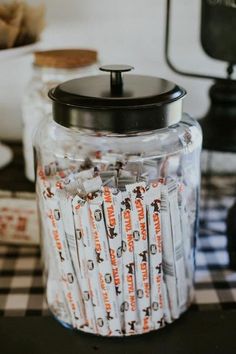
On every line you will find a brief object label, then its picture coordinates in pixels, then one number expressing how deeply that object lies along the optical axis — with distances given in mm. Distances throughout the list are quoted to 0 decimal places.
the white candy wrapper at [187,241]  564
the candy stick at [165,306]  581
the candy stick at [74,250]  533
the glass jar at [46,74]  730
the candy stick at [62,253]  545
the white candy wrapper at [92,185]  540
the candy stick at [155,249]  521
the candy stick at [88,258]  521
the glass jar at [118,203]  508
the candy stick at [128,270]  517
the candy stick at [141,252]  514
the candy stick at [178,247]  545
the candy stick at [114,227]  512
